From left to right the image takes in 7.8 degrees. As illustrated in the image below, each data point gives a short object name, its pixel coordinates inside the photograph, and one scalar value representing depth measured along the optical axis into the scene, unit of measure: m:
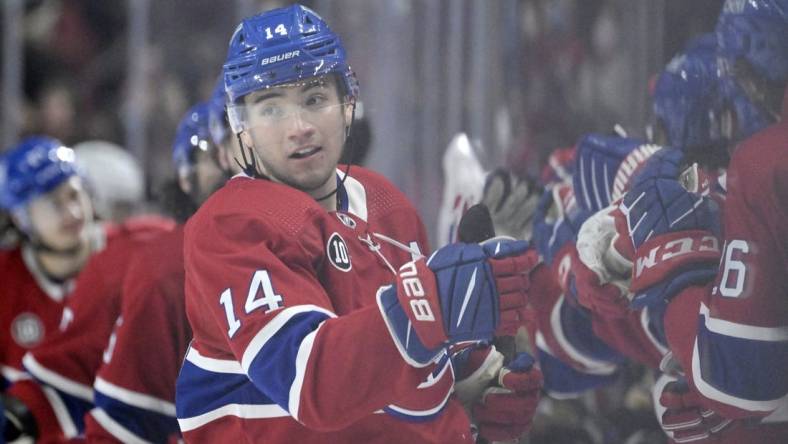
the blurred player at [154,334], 11.48
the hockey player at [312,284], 10.13
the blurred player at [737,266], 10.14
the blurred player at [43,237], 13.80
